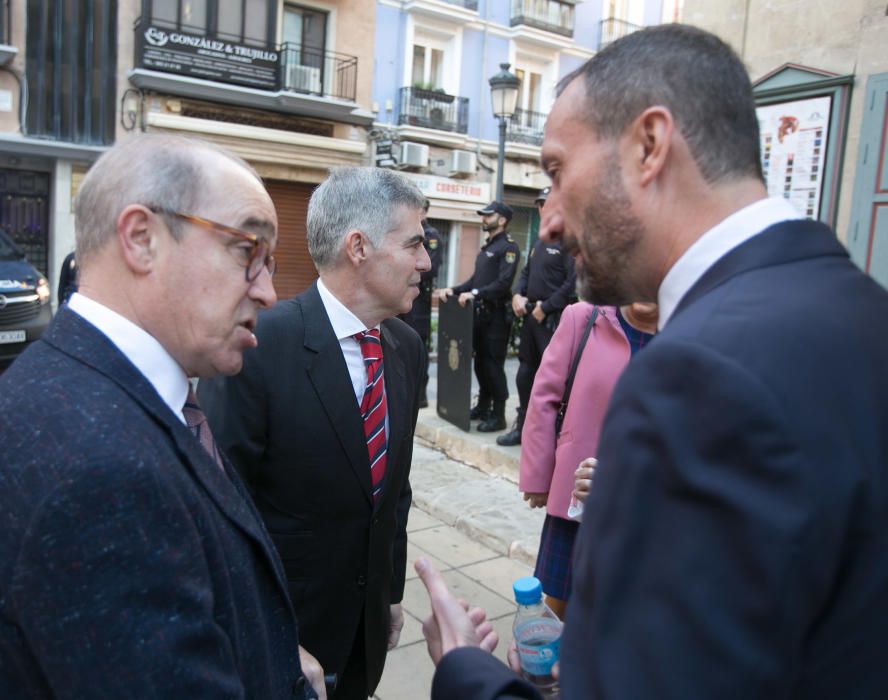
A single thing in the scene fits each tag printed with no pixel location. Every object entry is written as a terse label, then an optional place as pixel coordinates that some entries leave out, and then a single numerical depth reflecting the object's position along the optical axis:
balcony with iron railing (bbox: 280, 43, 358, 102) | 16.84
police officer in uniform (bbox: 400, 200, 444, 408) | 7.42
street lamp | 10.78
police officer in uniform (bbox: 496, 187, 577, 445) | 6.20
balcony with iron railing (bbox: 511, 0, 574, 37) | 20.89
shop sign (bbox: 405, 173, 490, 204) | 19.05
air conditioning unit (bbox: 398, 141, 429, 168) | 18.33
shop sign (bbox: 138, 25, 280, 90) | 14.93
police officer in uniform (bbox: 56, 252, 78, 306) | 8.18
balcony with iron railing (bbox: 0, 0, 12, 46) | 13.61
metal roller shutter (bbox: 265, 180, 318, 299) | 17.02
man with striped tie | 2.16
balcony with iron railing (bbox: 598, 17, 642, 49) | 23.14
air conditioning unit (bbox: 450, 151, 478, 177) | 19.25
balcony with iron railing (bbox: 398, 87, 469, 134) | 18.86
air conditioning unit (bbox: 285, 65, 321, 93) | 16.84
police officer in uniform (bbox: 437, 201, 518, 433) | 6.98
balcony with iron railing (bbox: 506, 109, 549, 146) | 20.55
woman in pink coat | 2.77
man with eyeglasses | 1.02
